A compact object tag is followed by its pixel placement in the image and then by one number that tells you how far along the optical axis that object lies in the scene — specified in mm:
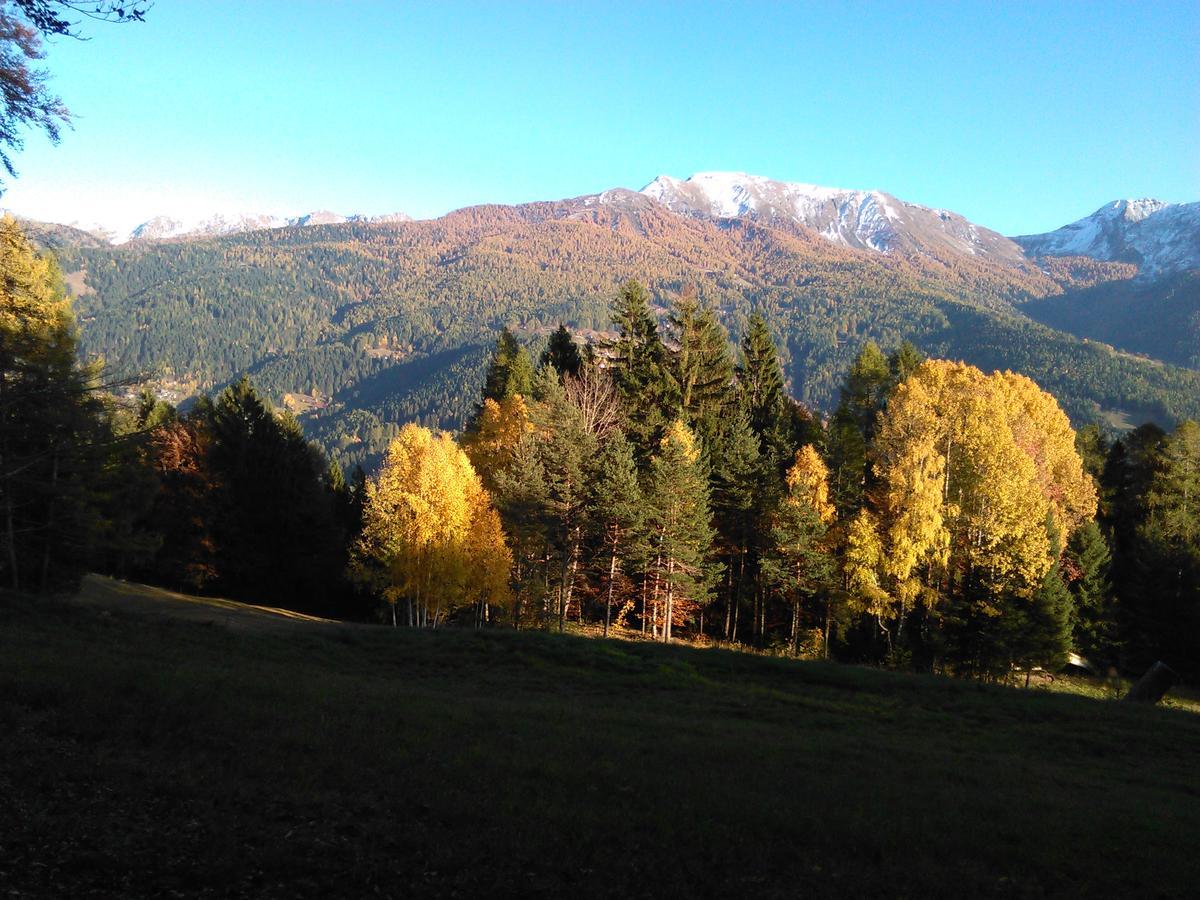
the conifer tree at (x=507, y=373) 57156
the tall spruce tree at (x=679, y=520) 38594
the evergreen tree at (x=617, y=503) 38406
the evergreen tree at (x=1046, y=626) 38750
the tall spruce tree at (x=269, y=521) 51719
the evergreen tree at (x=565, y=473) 40500
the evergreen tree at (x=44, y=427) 15648
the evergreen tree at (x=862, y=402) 49875
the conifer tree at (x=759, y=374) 54750
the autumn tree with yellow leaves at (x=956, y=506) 37000
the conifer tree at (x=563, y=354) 58312
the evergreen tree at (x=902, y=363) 55156
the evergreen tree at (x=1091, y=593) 47000
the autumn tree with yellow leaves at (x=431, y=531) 38938
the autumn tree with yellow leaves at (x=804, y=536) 38688
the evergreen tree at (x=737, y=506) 42625
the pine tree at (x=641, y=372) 47125
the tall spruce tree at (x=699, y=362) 50875
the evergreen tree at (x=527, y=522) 39562
